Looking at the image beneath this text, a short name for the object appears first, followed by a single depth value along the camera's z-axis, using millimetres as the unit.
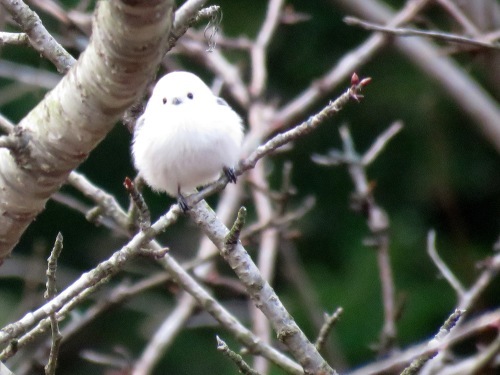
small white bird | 5031
